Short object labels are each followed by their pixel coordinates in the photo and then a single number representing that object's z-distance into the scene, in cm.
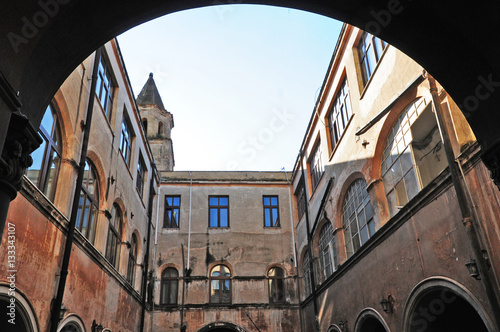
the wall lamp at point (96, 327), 1091
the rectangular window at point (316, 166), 1654
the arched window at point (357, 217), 1130
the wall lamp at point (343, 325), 1263
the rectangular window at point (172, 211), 2108
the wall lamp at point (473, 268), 627
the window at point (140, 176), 1755
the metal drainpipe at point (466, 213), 595
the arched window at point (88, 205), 1059
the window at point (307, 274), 1821
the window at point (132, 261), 1575
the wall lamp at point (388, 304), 945
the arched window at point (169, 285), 1931
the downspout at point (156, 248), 1883
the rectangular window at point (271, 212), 2141
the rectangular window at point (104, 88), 1191
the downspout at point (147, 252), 1723
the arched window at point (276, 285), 1964
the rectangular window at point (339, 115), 1338
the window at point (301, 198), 1949
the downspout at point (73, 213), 838
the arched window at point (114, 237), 1301
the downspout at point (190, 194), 2046
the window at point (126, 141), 1475
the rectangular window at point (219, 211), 2131
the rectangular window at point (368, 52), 1080
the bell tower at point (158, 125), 3177
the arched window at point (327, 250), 1439
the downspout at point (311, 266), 1622
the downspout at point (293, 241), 1955
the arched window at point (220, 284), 1950
